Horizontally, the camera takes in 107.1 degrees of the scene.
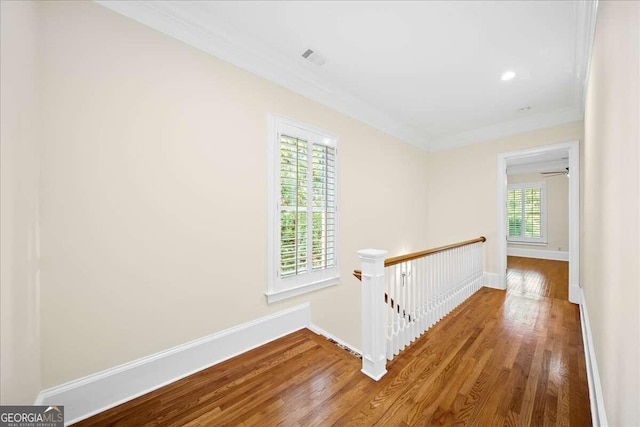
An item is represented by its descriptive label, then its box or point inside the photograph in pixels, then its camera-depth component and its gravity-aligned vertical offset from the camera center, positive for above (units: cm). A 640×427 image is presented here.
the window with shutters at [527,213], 720 +4
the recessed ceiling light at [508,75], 273 +164
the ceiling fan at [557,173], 665 +121
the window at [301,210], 251 +5
